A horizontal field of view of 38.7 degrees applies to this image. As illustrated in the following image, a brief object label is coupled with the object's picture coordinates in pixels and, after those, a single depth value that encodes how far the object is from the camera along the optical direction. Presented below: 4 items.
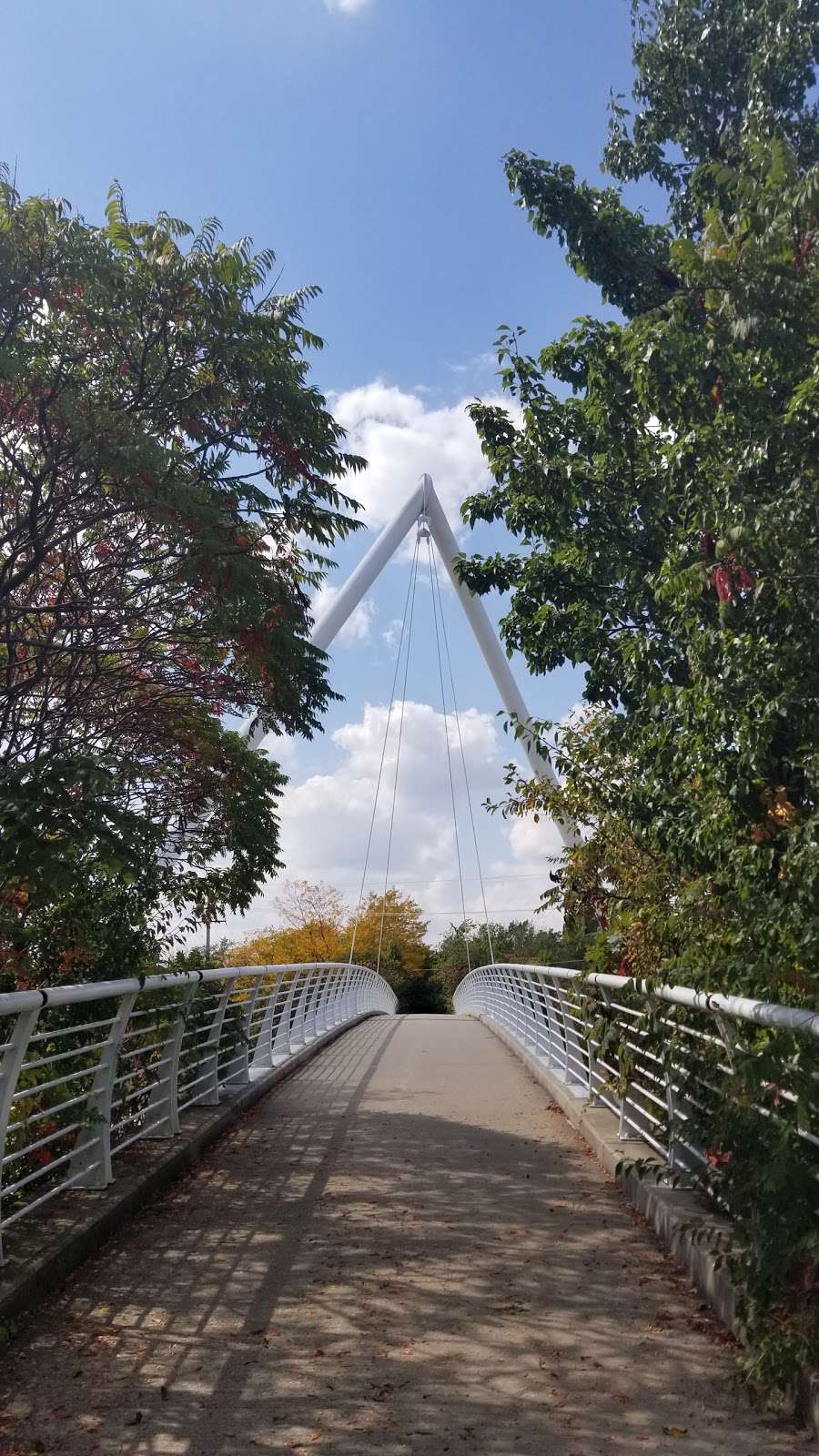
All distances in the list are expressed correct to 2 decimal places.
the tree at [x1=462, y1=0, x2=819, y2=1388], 4.52
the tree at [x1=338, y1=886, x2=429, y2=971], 60.88
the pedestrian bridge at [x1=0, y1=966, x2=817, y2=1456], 3.35
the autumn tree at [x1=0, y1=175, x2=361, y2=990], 5.77
